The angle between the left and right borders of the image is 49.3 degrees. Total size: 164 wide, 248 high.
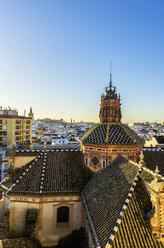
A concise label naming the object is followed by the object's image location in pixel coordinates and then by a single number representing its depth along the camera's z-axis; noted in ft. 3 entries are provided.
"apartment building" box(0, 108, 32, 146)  177.17
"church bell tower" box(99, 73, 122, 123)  67.56
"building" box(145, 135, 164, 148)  153.17
